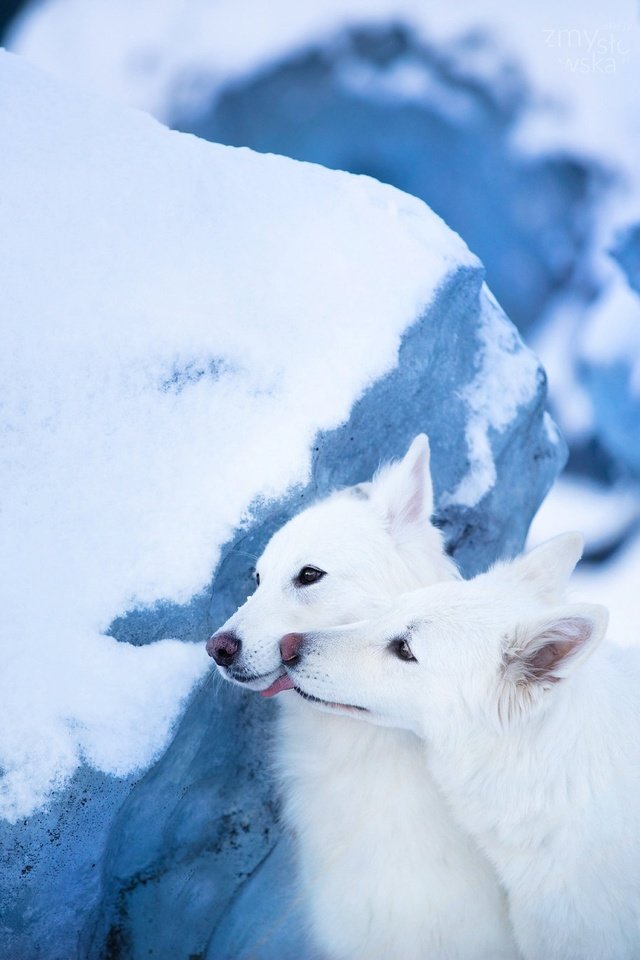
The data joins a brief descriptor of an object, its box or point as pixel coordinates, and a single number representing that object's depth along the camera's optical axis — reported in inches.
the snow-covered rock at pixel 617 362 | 306.8
